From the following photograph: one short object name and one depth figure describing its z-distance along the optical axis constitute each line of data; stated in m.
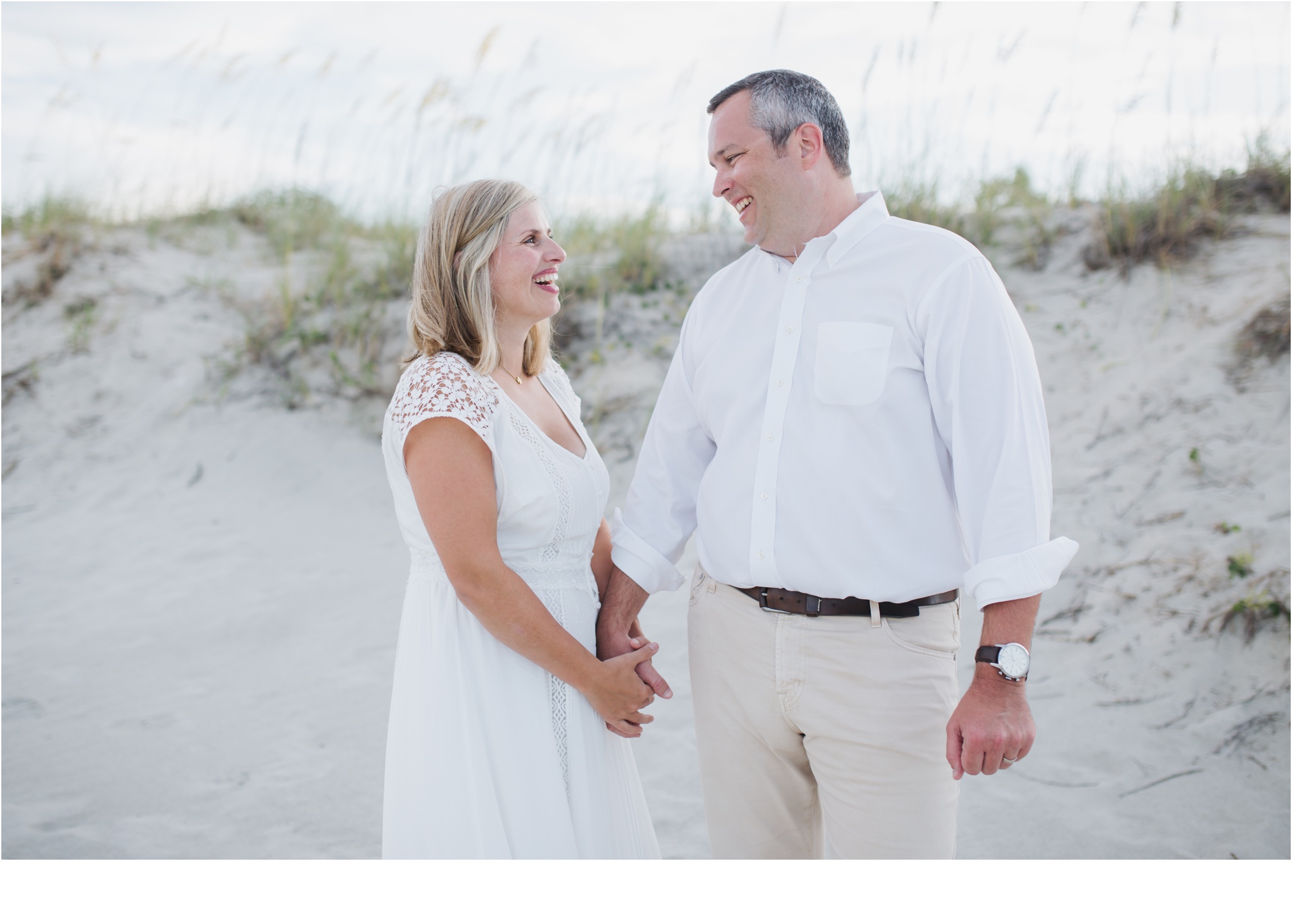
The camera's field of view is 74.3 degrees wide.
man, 1.64
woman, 1.79
